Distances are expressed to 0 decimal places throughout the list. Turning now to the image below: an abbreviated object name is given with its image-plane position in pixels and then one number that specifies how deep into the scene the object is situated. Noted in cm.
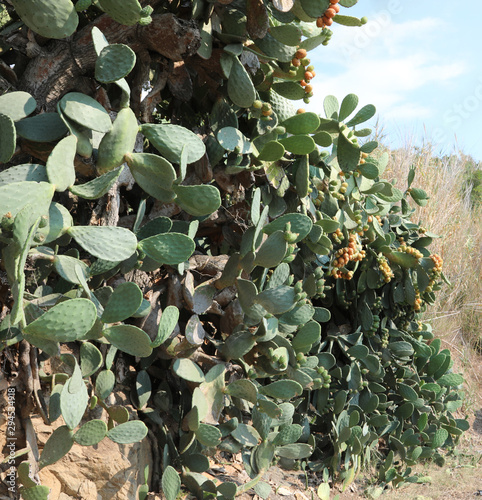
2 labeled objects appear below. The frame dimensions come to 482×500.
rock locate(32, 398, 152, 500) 142
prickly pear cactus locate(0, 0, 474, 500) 113
